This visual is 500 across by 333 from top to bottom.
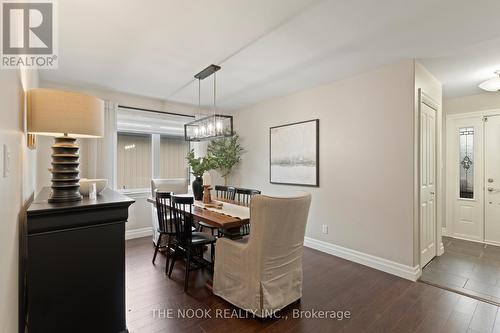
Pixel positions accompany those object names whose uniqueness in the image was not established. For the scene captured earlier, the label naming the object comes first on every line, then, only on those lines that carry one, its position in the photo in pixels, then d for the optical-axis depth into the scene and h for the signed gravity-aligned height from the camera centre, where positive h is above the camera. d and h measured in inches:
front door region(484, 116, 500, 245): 150.9 -8.3
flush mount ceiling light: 116.5 +41.3
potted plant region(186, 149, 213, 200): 133.4 -1.4
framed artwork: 149.4 +8.8
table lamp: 57.8 +10.6
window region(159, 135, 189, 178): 194.5 +7.8
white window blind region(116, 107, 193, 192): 175.3 +14.9
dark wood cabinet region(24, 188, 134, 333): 54.1 -24.4
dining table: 90.9 -20.7
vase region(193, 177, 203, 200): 140.6 -12.8
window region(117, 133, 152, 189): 176.7 +4.3
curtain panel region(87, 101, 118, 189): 147.4 +9.7
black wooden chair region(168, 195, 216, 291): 100.8 -28.3
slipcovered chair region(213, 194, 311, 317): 76.5 -32.4
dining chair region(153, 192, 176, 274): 110.4 -23.0
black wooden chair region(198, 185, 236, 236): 149.8 -17.3
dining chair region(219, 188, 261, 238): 106.4 -20.3
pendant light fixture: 122.8 +22.5
